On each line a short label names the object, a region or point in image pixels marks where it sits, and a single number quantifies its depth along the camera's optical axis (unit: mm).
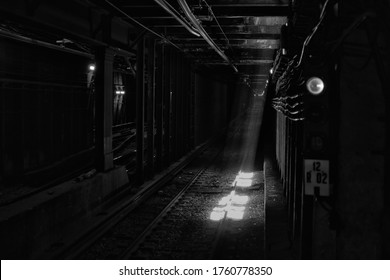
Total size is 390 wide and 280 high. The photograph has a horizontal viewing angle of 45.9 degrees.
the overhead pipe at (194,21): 7512
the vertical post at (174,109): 18297
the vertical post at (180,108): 18984
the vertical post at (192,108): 21780
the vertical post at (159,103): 15719
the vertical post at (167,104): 16797
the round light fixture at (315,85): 5176
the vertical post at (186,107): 20344
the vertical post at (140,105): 13156
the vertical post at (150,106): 14062
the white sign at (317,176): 5188
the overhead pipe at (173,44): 13662
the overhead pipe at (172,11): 7479
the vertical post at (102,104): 11055
